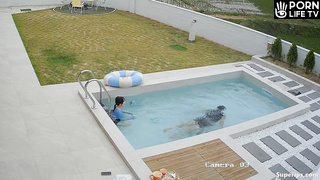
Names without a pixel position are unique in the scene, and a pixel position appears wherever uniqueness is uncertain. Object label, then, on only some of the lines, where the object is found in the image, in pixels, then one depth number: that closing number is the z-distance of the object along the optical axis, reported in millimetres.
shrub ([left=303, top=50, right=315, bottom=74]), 9020
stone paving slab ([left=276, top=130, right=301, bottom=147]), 6103
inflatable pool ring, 7379
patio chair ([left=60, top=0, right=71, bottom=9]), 15375
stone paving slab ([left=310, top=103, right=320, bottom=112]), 7602
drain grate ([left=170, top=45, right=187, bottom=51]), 10902
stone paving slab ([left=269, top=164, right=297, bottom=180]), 5211
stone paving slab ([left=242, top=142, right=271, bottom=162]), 5514
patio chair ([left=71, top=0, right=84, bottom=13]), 14242
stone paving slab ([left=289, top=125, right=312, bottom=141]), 6381
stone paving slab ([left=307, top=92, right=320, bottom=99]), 8242
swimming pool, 5078
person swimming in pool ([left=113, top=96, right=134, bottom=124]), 6446
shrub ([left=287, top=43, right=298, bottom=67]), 9453
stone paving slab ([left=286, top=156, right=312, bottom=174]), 5402
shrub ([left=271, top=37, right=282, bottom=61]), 9954
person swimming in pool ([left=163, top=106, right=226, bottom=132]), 6961
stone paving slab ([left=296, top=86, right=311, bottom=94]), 8477
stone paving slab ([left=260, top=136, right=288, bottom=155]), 5798
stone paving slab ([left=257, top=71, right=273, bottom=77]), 9211
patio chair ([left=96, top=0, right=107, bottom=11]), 15545
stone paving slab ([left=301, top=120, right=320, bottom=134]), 6661
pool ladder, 6223
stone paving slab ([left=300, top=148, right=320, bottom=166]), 5676
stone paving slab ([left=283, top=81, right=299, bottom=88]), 8739
